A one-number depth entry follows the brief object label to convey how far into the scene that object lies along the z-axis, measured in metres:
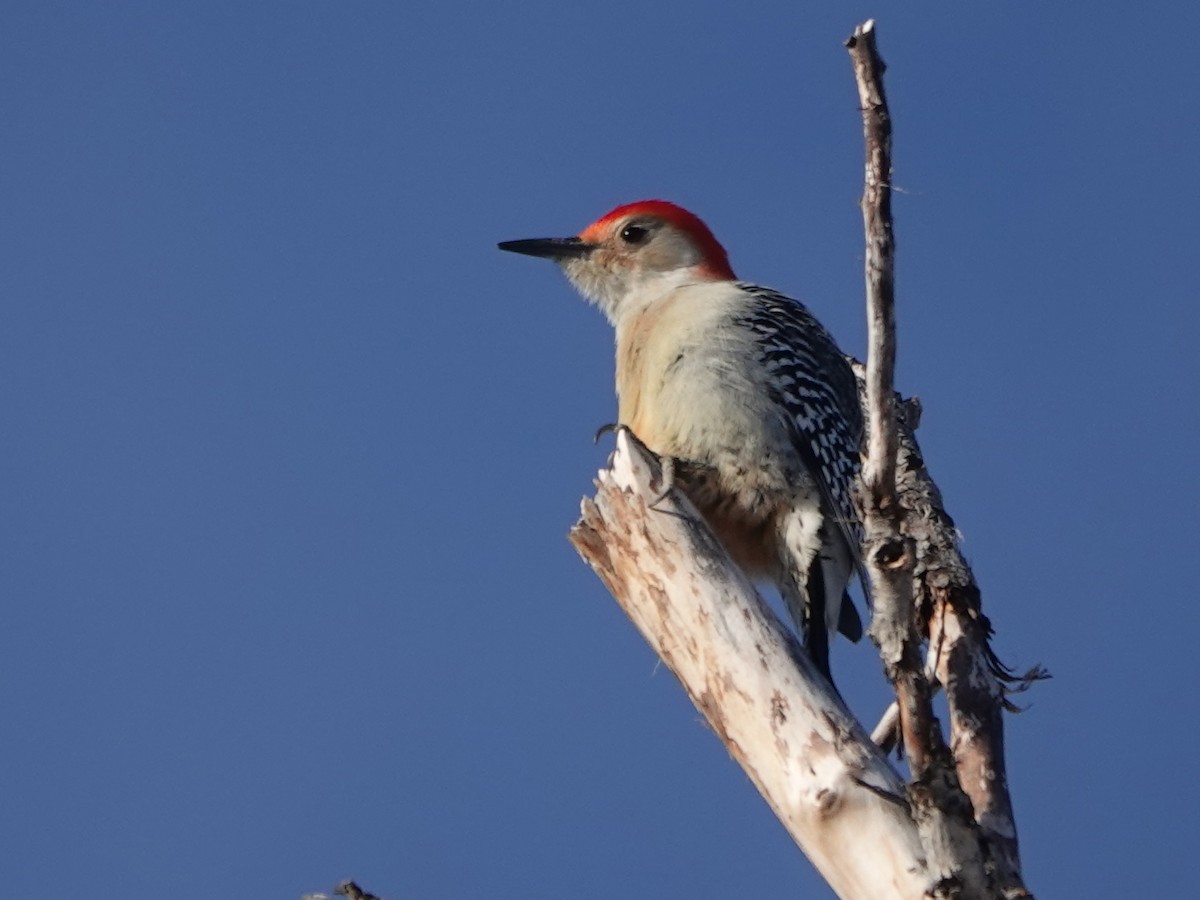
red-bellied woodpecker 12.84
